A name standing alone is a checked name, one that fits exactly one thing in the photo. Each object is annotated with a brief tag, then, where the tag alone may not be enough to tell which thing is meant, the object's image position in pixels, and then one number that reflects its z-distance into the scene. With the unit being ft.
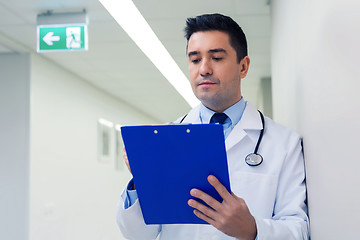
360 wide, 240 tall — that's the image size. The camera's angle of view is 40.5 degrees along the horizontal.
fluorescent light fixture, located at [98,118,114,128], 26.54
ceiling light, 13.80
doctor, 5.10
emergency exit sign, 13.69
